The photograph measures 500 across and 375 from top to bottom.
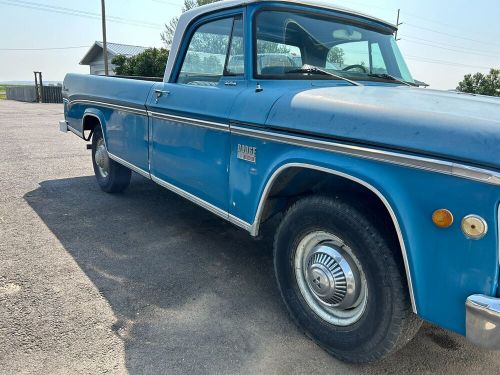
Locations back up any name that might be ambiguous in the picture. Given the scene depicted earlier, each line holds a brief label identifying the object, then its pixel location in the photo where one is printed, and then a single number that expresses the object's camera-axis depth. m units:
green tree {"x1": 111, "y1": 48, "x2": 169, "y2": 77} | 19.93
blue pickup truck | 1.69
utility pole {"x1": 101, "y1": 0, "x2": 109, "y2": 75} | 23.98
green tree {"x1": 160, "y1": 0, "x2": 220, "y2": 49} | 31.69
